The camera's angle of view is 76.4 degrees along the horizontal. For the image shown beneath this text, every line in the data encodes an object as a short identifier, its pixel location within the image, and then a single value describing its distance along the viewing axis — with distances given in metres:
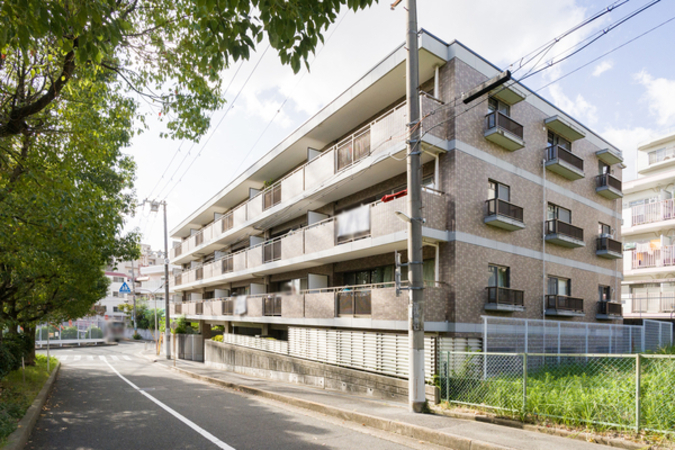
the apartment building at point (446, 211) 12.41
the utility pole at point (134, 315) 57.83
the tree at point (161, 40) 4.42
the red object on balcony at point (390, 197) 12.54
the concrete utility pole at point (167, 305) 29.08
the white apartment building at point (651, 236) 23.89
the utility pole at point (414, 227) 9.57
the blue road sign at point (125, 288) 37.55
